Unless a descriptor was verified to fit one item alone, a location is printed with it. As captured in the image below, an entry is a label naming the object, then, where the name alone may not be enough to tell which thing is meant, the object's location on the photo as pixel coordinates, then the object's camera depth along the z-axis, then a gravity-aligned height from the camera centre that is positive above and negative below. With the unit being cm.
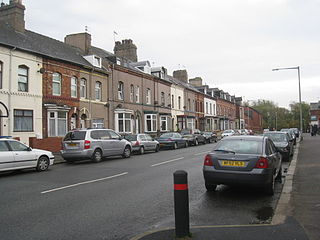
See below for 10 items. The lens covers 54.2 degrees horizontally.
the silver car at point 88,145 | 1596 -61
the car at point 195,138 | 3021 -75
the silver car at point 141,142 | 2133 -73
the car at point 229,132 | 4206 -24
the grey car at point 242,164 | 739 -83
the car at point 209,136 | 3568 -66
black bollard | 455 -106
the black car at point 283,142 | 1491 -63
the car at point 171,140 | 2548 -75
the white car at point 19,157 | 1142 -86
